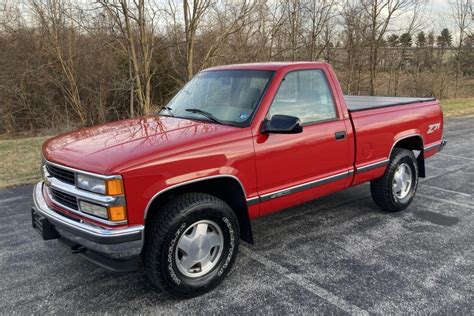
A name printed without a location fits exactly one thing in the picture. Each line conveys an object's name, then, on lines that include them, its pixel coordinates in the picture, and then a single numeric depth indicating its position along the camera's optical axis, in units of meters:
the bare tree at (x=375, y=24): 17.19
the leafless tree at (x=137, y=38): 10.70
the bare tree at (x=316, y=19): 16.11
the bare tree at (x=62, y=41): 12.41
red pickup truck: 2.92
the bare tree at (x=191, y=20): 11.27
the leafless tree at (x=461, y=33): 22.70
